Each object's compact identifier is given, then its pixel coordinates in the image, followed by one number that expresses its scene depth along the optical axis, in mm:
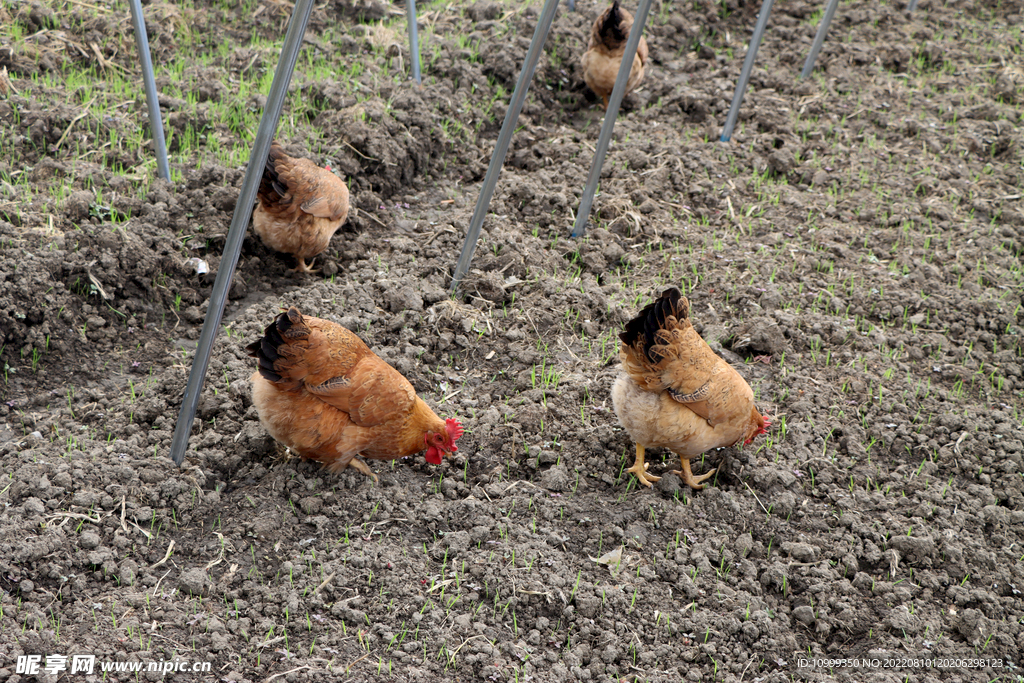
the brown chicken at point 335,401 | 6410
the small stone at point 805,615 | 6430
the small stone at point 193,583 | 5930
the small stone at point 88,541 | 6031
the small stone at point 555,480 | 7363
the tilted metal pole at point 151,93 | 9156
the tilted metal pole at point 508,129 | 8192
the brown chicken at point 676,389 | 6809
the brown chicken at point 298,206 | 9016
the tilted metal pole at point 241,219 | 5539
